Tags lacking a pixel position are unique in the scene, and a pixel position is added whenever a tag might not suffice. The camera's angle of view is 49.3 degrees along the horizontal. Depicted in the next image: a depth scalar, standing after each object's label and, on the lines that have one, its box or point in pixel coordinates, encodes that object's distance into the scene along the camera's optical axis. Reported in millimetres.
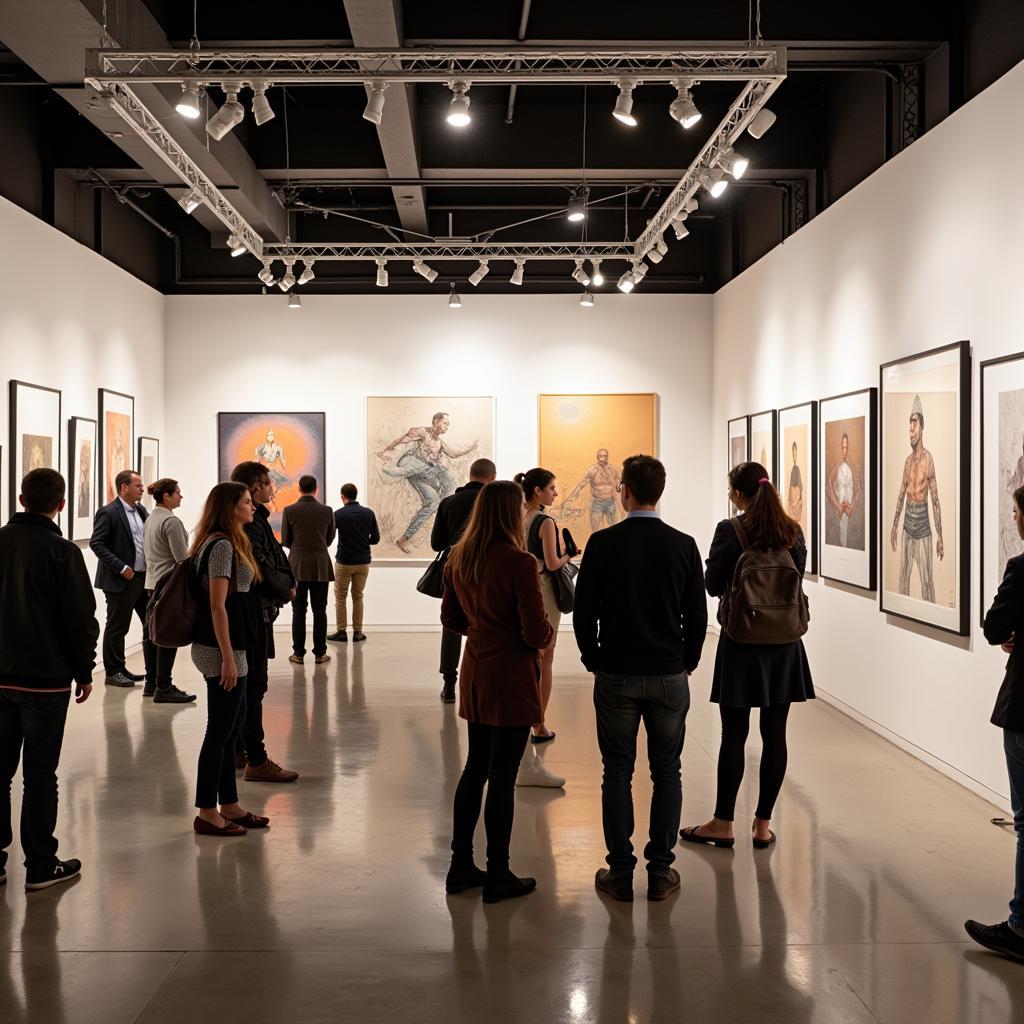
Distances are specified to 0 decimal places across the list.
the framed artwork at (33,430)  8125
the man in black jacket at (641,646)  4164
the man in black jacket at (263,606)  5332
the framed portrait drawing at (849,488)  7477
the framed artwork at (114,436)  10500
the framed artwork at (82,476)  9453
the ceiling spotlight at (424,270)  11039
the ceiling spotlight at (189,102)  6133
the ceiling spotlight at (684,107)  6160
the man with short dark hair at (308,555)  10125
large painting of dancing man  12930
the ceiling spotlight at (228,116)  6235
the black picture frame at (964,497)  5941
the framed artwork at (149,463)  11961
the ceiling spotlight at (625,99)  6102
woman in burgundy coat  4125
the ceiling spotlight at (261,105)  6117
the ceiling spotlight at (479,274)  11172
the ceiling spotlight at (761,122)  6555
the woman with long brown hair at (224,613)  4871
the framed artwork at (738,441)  11172
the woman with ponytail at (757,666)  4723
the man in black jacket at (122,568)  8773
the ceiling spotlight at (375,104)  6117
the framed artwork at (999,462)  5383
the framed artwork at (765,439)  10055
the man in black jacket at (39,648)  4344
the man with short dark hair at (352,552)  11445
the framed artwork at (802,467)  8766
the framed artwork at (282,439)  12945
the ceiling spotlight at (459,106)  6137
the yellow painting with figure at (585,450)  12938
